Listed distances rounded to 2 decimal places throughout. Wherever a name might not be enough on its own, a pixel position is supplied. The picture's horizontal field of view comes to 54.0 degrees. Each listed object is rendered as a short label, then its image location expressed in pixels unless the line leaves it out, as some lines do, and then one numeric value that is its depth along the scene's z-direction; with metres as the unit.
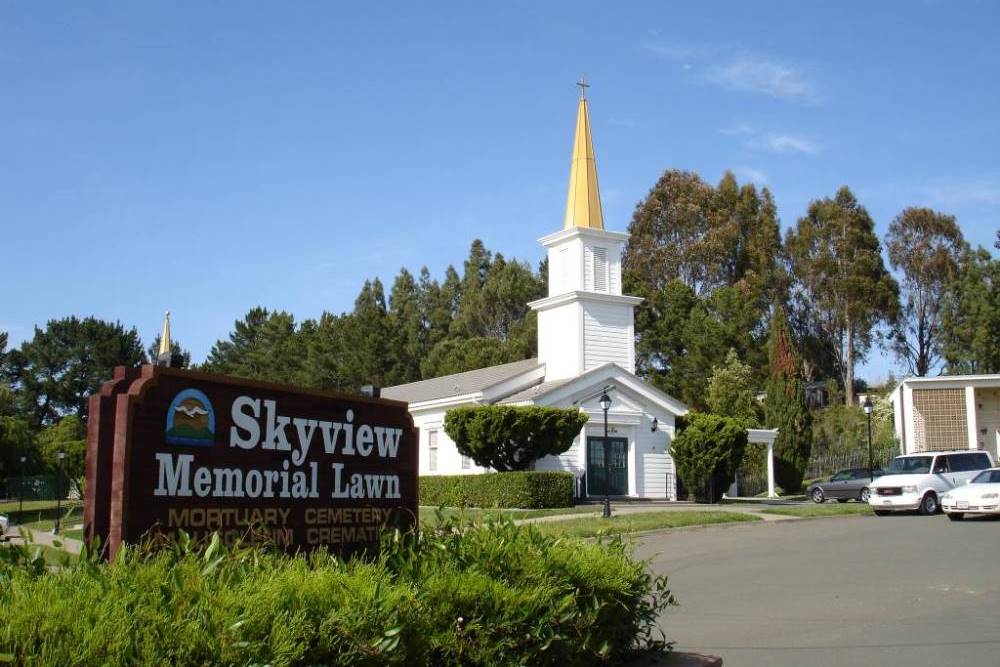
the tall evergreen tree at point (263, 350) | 73.94
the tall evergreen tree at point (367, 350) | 69.44
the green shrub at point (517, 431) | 30.23
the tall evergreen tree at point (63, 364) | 72.31
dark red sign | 5.31
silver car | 36.22
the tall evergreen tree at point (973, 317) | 62.34
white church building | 34.50
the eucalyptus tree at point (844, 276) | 66.88
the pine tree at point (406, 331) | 72.44
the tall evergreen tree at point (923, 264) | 68.50
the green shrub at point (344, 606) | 3.81
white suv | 26.62
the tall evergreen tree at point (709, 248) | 64.81
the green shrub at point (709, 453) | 33.53
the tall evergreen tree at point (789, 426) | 45.56
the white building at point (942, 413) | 43.94
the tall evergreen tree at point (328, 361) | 69.56
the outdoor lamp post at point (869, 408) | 35.49
